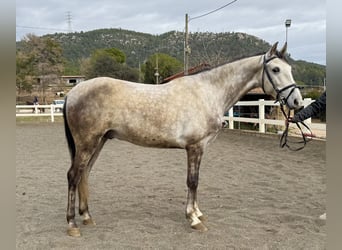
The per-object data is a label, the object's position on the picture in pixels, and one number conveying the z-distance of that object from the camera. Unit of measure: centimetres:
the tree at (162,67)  3634
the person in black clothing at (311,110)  276
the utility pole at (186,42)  1859
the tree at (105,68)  3323
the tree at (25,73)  3108
